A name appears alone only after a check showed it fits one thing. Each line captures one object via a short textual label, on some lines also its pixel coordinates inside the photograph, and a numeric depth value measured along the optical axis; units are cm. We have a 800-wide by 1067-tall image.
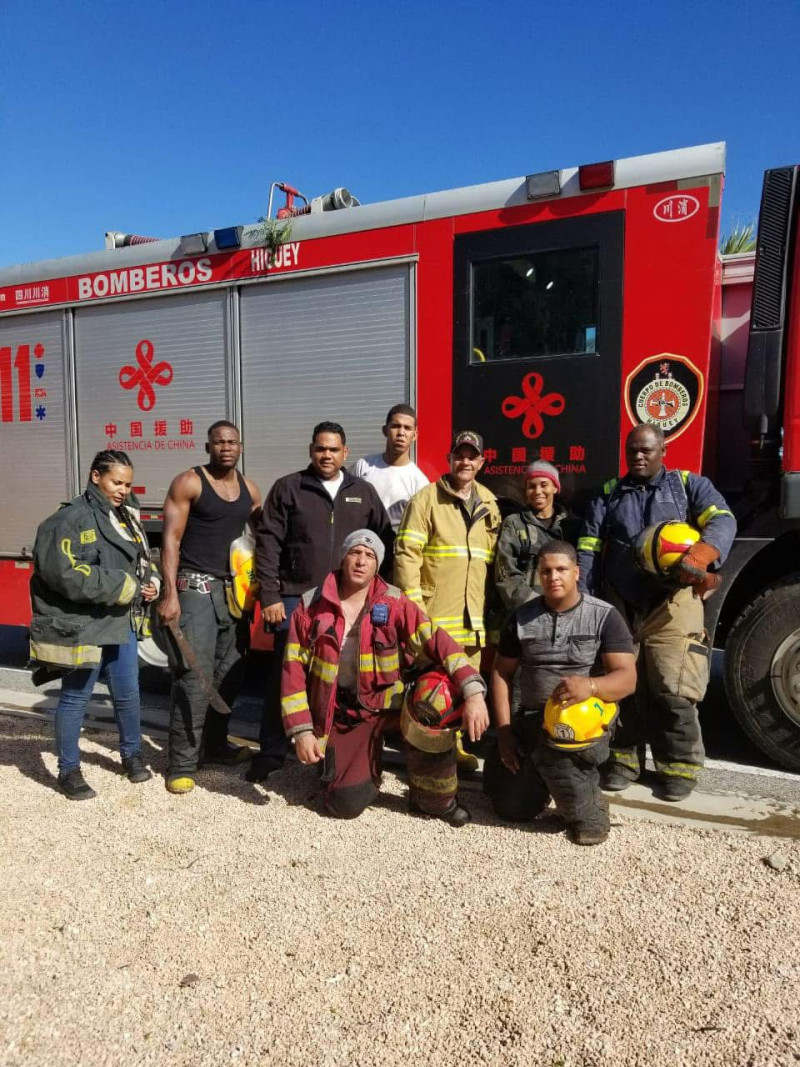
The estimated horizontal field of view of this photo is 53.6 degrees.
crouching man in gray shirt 318
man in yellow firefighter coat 381
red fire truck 374
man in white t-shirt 416
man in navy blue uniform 355
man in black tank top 390
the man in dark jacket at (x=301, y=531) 386
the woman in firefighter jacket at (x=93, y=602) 358
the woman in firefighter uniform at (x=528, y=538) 377
